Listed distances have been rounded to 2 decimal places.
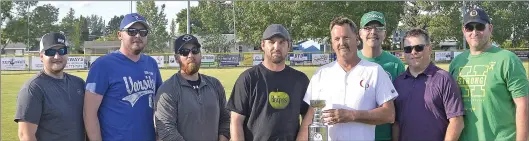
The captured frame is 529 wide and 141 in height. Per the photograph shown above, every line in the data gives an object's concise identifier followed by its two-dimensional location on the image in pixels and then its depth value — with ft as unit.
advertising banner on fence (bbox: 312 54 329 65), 134.51
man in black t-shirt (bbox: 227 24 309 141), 13.67
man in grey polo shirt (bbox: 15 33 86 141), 14.51
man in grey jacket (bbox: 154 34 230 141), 14.93
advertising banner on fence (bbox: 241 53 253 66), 134.82
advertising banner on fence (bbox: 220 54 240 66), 134.82
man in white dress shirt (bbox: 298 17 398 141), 12.50
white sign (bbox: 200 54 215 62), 132.62
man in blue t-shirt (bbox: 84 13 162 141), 15.35
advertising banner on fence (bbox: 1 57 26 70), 119.55
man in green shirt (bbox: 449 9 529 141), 14.42
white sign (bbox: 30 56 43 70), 120.26
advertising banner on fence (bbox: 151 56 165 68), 127.58
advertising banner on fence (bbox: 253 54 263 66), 133.49
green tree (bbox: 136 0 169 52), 170.80
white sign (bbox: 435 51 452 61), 137.08
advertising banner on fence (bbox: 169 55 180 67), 127.21
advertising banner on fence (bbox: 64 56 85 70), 120.47
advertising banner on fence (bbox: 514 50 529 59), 125.98
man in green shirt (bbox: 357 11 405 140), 16.57
